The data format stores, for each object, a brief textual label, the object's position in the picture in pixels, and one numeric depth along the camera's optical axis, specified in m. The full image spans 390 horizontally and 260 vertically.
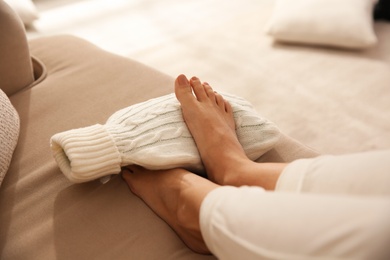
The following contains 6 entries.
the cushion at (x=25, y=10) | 2.01
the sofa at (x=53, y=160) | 0.74
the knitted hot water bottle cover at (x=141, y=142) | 0.80
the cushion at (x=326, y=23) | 1.65
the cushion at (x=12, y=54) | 1.06
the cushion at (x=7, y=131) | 0.83
